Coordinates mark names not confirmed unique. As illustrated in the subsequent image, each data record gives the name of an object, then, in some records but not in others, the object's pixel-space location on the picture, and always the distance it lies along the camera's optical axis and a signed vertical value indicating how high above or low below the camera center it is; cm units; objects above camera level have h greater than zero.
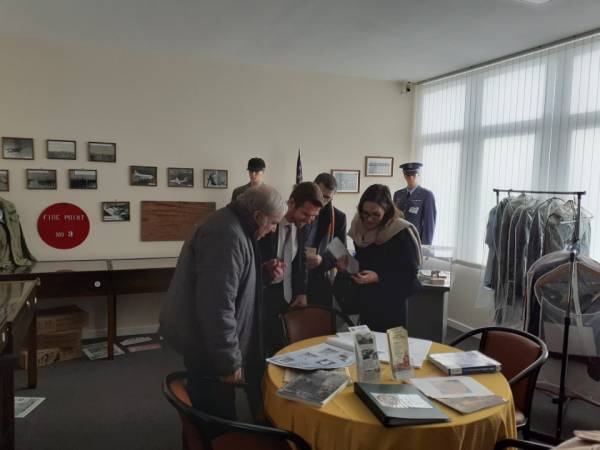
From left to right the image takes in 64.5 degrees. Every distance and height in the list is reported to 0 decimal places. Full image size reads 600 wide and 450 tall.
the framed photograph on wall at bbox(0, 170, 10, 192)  412 +0
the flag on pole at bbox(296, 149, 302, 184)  505 +21
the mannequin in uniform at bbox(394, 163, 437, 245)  496 -11
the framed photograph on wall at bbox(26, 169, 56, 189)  420 +2
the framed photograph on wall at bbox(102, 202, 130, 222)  448 -27
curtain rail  365 +128
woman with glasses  280 -41
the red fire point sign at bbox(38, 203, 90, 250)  427 -40
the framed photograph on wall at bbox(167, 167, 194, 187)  466 +9
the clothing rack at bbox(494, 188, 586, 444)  284 -92
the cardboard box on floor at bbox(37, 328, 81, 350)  392 -132
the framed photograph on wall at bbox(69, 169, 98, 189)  434 +3
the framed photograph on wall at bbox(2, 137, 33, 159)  411 +28
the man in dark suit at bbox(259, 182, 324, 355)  259 -40
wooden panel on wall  463 -32
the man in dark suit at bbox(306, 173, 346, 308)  301 -41
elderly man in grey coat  183 -44
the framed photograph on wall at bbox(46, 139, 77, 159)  425 +29
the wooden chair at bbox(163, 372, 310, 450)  163 -85
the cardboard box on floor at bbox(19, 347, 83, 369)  378 -143
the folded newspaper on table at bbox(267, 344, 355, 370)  202 -74
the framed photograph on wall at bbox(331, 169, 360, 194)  538 +14
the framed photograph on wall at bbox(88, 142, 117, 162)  438 +29
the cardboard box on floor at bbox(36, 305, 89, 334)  392 -115
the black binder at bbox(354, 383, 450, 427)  156 -73
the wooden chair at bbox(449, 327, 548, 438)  217 -79
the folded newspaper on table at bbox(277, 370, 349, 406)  173 -74
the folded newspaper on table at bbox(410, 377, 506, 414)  171 -74
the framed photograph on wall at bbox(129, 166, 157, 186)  454 +9
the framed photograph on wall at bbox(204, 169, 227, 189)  479 +9
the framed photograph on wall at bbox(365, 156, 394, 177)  552 +32
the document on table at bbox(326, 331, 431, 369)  216 -74
